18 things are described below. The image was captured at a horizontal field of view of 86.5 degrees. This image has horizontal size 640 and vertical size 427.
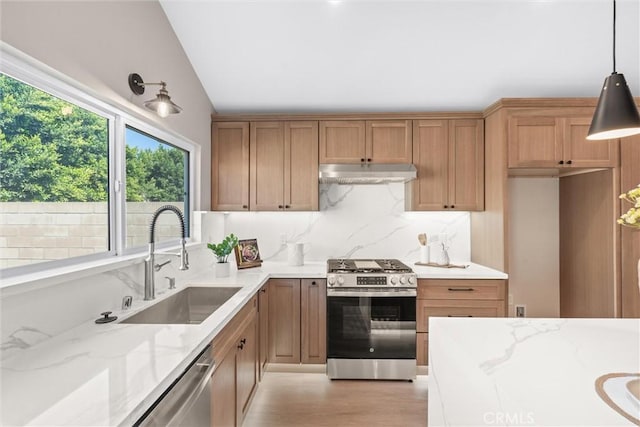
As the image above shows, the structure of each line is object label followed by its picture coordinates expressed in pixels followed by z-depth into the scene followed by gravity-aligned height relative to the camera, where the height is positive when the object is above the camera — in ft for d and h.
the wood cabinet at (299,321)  9.90 -3.05
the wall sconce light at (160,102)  6.31 +2.12
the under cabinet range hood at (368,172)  10.25 +1.34
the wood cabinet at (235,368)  5.41 -2.85
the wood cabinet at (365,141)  10.86 +2.41
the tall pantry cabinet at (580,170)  9.33 +1.35
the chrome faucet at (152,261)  6.34 -0.85
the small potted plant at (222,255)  9.06 -1.07
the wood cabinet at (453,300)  9.55 -2.37
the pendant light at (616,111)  4.36 +1.38
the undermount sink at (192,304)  6.98 -1.98
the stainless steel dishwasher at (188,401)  3.50 -2.12
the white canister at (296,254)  11.03 -1.23
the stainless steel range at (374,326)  9.45 -3.06
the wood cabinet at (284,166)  11.00 +1.64
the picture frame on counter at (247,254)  10.35 -1.18
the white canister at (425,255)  11.05 -1.26
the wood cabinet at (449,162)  10.79 +1.73
